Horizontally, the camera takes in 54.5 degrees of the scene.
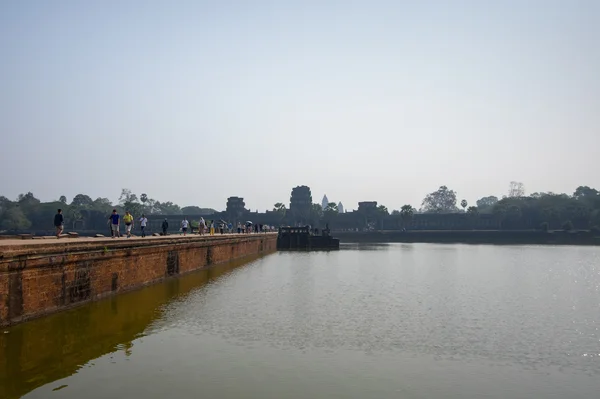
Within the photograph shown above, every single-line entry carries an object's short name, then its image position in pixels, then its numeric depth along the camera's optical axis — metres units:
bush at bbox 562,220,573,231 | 143.12
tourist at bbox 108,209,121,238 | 31.23
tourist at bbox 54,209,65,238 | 27.11
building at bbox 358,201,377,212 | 197.25
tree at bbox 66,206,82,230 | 168.88
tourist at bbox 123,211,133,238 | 34.44
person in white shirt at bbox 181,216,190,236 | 49.67
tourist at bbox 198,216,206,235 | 50.53
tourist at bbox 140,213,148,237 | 37.75
